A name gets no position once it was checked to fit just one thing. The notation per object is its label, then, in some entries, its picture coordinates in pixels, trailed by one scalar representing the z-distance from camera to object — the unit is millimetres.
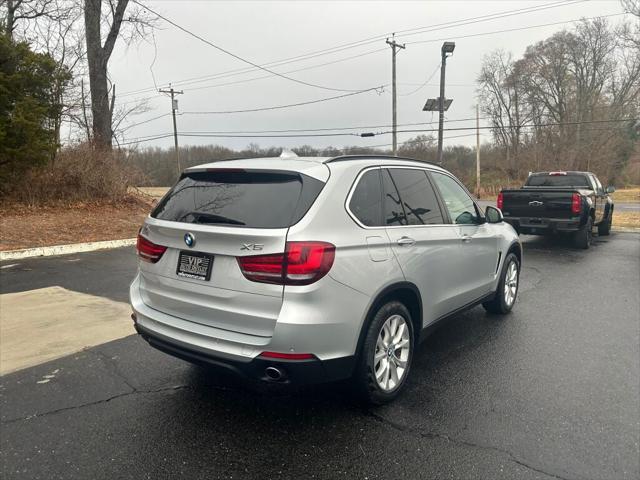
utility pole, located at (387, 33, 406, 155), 28719
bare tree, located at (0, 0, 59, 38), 17000
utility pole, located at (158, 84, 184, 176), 40000
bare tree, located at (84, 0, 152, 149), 15992
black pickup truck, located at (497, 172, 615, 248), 9531
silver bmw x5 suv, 2477
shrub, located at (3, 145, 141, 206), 12781
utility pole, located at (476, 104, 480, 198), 40719
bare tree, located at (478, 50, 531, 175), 50656
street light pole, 21566
